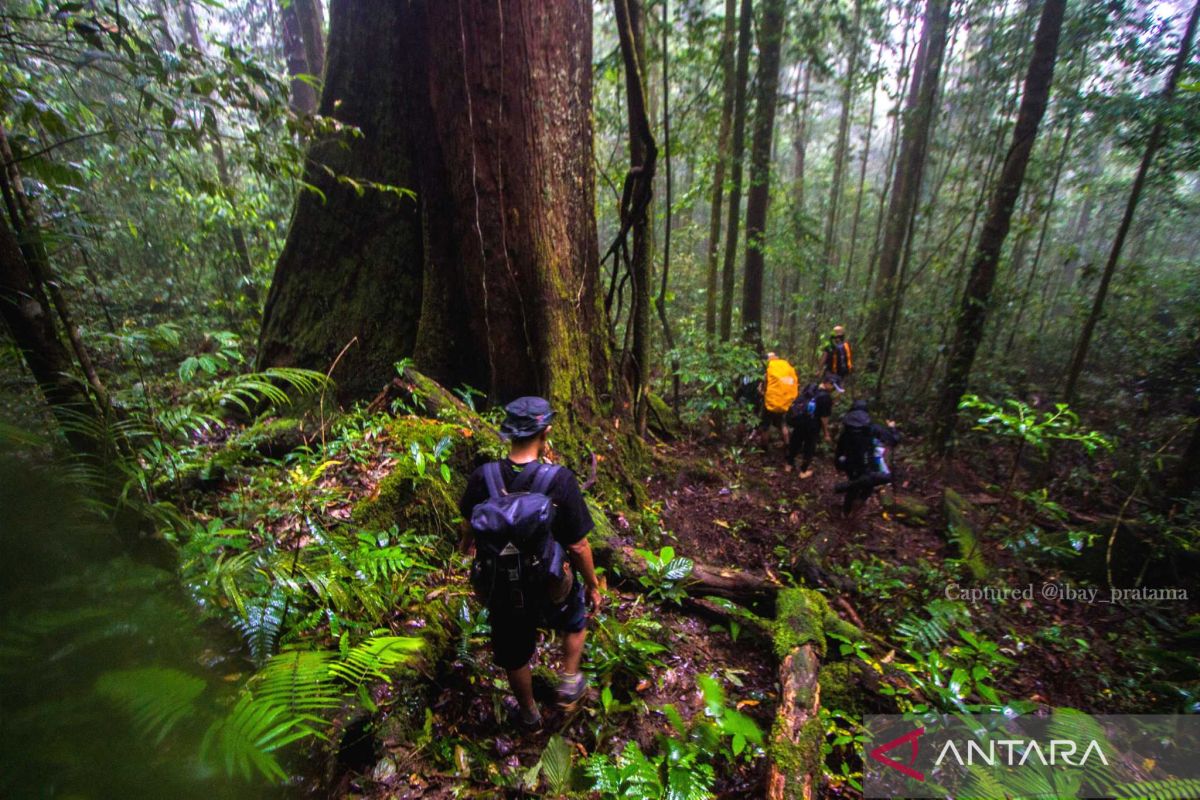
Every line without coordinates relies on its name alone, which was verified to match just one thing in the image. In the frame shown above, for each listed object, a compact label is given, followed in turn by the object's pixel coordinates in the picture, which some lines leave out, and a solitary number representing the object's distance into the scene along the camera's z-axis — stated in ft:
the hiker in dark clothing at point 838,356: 31.94
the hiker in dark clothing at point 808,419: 25.50
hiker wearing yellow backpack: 27.09
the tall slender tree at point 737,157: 25.31
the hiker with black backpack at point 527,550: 7.34
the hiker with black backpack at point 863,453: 20.31
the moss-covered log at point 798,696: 7.65
